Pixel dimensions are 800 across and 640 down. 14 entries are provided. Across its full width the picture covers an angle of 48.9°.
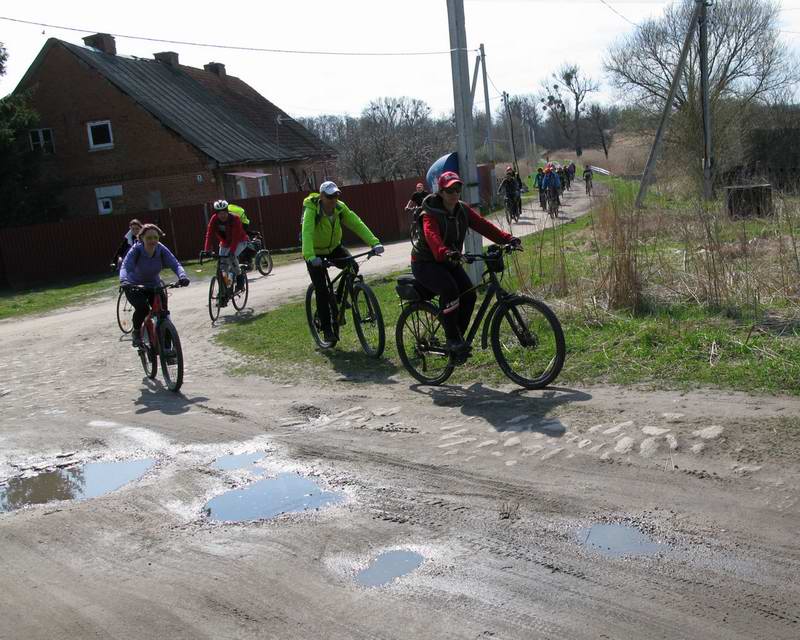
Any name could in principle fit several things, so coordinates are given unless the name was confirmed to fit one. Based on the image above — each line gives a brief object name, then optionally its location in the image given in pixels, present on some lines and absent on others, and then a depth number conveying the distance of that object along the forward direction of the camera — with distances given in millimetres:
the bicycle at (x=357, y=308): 9438
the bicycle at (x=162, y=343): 9133
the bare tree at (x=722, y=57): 42281
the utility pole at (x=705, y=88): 24083
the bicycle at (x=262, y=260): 22094
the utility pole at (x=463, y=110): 11469
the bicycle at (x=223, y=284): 14289
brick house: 36250
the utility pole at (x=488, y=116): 37219
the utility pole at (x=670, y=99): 23594
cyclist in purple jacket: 9688
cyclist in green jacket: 9594
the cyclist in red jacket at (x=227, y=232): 14523
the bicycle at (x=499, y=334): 7223
